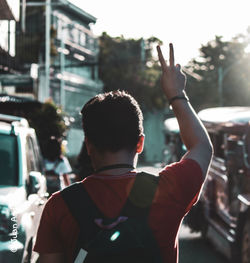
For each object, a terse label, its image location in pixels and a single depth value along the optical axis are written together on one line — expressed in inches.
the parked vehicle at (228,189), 317.7
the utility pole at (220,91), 1977.1
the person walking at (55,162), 466.0
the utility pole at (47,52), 1277.1
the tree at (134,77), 2116.1
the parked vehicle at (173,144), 773.1
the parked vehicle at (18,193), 215.6
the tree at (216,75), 2687.0
